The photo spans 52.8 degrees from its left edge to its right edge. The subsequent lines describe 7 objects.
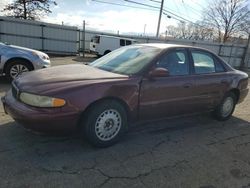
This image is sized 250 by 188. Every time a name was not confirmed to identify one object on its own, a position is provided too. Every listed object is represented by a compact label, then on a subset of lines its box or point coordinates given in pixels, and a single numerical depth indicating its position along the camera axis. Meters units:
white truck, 19.41
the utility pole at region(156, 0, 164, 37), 26.48
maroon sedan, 3.17
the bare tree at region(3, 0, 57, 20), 24.53
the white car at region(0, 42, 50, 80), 6.91
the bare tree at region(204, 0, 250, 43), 40.38
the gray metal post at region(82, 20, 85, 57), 19.67
